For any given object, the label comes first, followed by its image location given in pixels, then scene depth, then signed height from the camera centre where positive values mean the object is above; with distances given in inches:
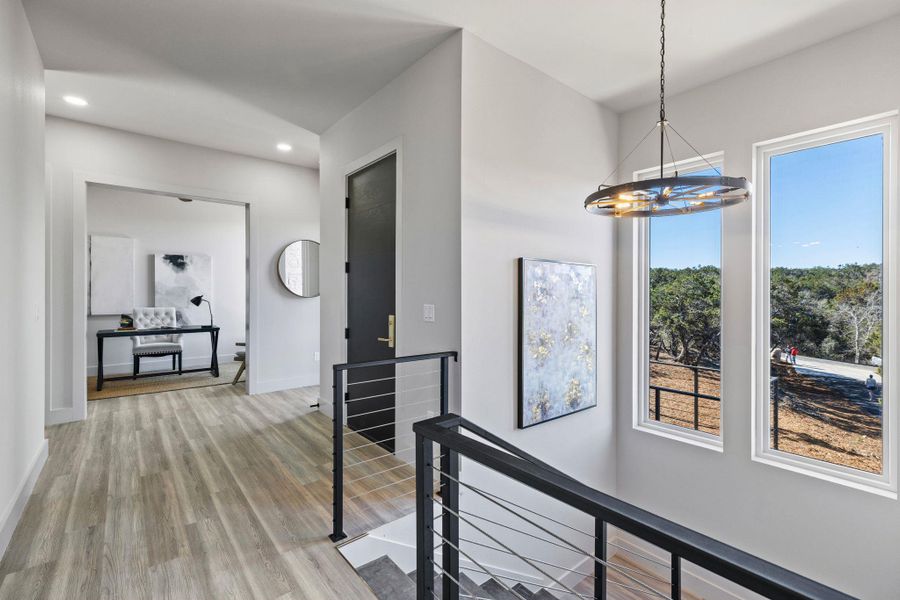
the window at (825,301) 100.7 -0.6
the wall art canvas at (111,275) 231.1 +13.4
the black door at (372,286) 127.5 +4.0
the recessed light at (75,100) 138.3 +66.0
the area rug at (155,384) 196.5 -43.1
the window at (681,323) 127.0 -7.7
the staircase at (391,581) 73.2 -51.0
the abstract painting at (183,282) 251.0 +10.3
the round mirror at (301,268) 198.7 +15.0
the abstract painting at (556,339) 112.7 -11.7
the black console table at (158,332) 197.8 -16.7
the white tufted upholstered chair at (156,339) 225.0 -23.0
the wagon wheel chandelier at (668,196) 62.3 +17.2
